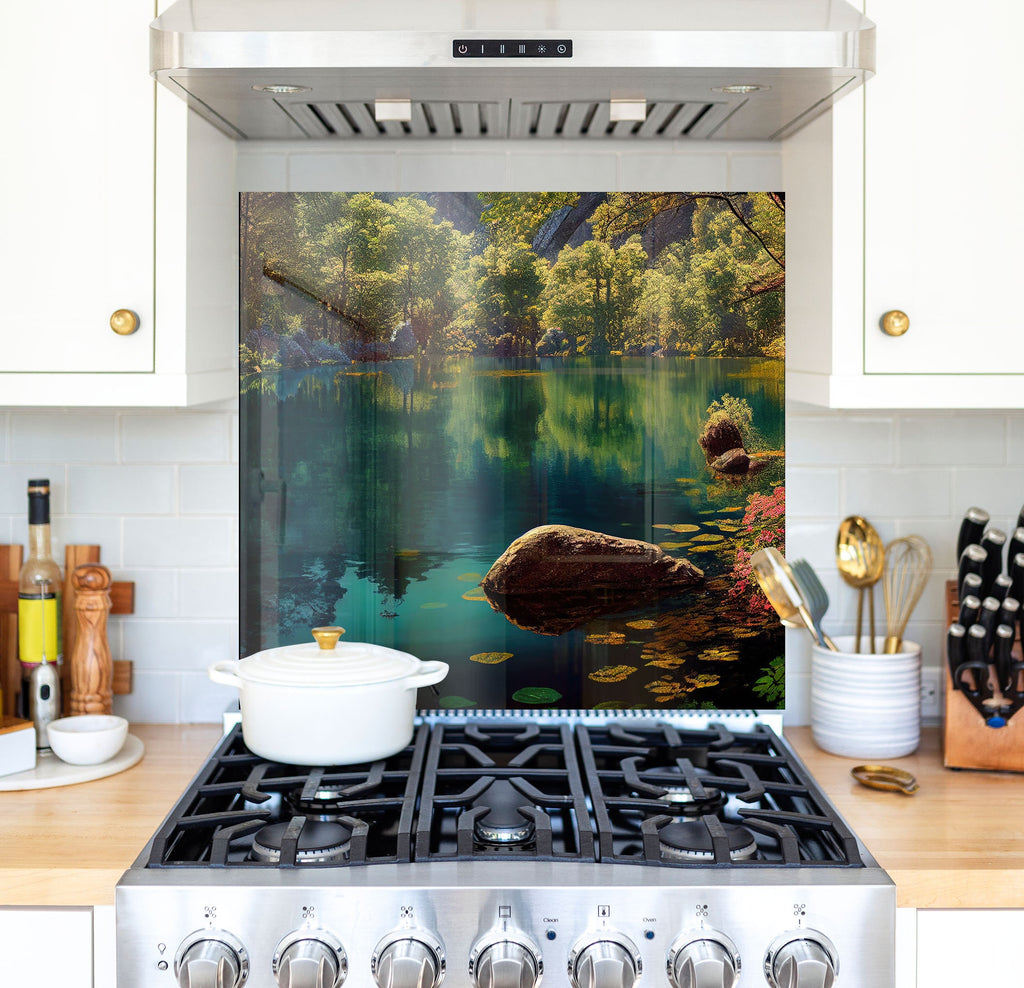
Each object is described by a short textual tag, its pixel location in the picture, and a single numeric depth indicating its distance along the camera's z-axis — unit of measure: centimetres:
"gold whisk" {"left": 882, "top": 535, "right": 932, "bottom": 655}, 214
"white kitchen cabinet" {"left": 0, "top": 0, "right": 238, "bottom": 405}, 175
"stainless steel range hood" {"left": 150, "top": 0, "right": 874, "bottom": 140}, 157
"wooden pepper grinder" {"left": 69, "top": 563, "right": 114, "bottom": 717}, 207
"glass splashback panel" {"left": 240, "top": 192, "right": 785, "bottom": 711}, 217
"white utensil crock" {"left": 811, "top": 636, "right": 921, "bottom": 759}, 198
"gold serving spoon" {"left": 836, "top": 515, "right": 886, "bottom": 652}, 217
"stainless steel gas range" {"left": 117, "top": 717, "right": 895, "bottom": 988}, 146
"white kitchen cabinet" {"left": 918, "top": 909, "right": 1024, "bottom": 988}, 153
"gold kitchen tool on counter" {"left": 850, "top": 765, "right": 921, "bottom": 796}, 182
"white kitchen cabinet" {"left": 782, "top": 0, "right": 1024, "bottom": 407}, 174
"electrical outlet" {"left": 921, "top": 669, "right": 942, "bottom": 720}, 219
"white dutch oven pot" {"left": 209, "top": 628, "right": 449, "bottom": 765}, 180
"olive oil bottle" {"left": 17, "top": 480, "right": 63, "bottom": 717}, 204
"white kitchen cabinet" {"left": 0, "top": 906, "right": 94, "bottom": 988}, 152
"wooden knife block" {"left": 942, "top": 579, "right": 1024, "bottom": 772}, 192
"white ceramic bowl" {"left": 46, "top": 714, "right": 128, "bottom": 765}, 190
